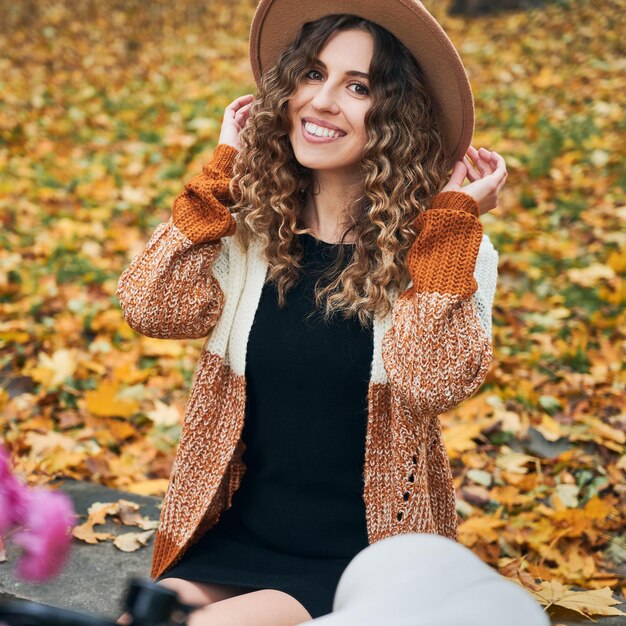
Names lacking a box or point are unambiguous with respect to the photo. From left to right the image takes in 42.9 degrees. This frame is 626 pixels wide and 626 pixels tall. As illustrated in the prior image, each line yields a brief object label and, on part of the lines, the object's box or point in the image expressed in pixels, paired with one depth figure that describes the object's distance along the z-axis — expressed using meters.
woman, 1.88
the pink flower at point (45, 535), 0.70
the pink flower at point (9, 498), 0.71
